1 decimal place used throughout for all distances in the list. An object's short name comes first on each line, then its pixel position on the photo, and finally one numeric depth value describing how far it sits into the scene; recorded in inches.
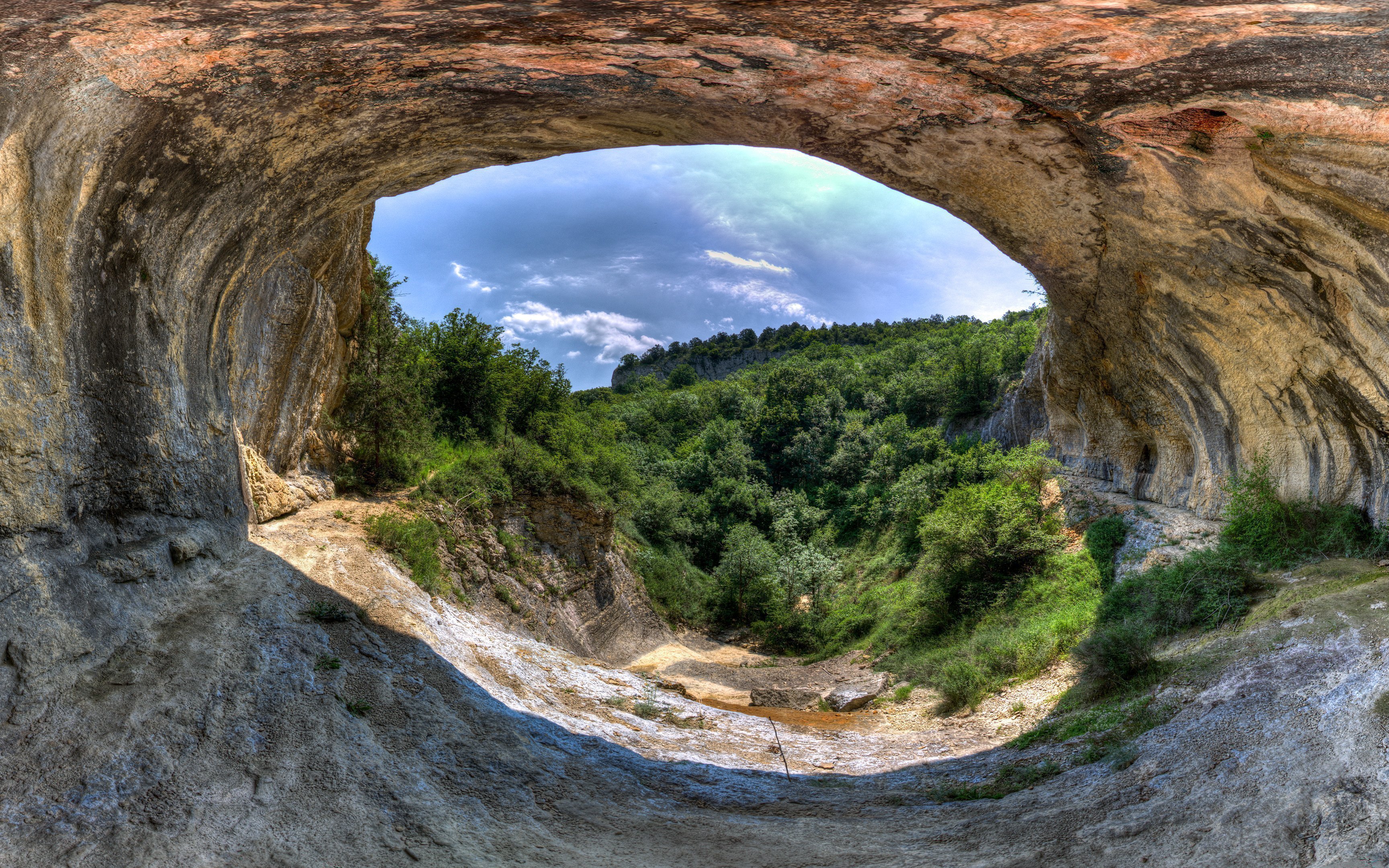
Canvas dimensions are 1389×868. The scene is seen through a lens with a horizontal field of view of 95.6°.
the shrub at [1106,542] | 556.7
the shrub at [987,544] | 647.8
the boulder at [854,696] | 581.9
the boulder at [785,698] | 616.1
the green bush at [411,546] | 452.4
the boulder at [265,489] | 401.4
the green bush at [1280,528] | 328.2
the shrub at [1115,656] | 354.0
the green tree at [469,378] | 737.6
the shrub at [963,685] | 478.9
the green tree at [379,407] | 567.2
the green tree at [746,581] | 1032.8
